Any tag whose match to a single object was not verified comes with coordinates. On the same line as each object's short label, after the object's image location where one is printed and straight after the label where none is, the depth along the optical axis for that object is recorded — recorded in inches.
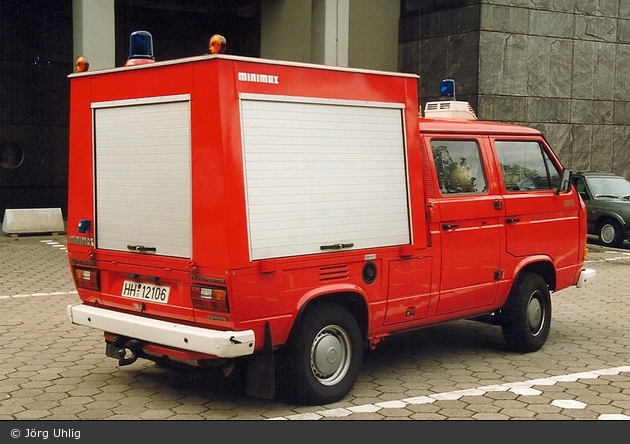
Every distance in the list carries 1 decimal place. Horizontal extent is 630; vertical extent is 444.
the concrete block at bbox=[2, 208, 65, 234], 707.4
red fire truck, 219.8
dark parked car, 703.1
